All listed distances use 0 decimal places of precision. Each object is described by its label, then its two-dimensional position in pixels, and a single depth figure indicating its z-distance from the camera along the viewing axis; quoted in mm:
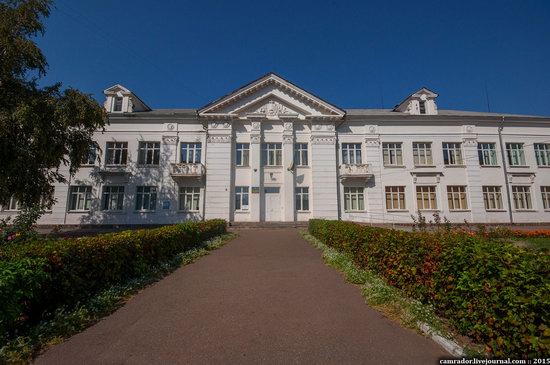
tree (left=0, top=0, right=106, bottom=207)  14523
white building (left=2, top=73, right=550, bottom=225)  24453
